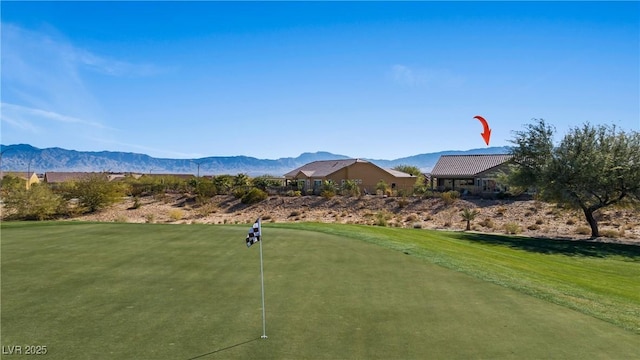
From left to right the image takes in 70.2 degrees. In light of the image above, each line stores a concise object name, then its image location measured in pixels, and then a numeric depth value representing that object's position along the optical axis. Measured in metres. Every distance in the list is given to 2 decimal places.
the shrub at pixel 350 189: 56.21
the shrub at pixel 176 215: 47.62
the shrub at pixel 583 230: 34.34
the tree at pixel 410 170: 81.49
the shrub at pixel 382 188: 58.12
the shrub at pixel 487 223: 38.99
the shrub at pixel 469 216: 38.46
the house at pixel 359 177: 64.81
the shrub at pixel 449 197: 49.22
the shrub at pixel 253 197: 55.62
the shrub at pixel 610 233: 32.31
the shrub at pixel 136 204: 53.81
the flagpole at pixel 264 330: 7.62
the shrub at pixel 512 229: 35.44
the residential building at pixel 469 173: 55.94
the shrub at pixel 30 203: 40.84
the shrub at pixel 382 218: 39.46
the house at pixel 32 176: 87.36
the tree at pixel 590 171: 29.20
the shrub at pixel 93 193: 49.47
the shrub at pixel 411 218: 44.03
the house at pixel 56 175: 109.74
